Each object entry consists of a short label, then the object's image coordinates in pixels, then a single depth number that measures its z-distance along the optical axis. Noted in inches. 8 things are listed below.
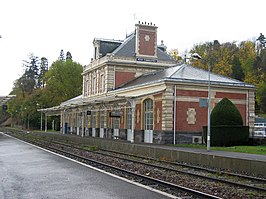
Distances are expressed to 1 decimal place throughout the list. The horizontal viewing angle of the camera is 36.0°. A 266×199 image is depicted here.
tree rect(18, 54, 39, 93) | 4165.8
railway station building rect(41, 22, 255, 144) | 1236.5
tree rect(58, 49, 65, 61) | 5226.4
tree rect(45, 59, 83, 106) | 3041.3
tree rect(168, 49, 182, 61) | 3062.0
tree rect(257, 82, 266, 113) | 2672.0
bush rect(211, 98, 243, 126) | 1120.9
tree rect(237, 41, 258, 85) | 2822.3
